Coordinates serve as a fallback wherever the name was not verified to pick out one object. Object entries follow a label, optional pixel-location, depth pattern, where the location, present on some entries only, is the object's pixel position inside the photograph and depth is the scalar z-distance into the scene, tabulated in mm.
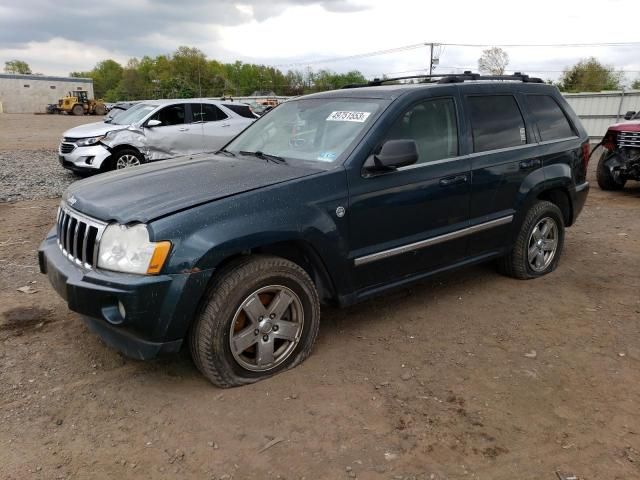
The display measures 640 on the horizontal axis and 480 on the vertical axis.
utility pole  52669
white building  69250
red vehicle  9031
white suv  10172
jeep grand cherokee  2875
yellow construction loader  52469
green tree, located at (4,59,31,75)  133125
